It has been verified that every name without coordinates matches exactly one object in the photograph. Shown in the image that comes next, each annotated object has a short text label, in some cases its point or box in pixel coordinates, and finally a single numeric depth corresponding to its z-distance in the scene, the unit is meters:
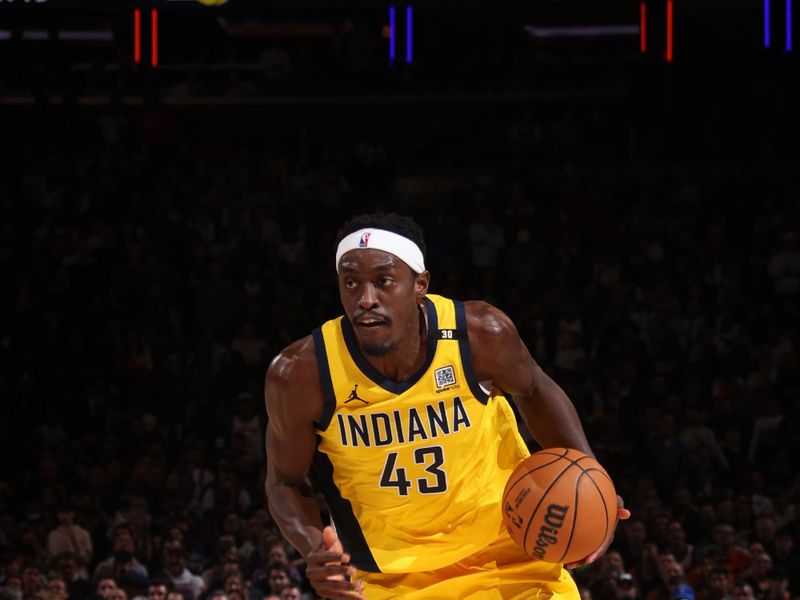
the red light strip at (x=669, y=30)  24.00
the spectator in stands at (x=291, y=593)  17.31
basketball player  8.70
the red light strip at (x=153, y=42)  26.06
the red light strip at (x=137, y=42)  26.59
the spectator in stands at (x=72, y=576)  18.61
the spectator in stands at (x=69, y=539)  19.80
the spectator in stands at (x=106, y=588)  17.87
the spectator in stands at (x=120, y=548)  18.97
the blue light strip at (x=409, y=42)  26.91
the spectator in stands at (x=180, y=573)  18.48
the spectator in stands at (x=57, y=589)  17.84
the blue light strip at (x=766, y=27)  22.38
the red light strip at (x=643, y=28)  25.00
